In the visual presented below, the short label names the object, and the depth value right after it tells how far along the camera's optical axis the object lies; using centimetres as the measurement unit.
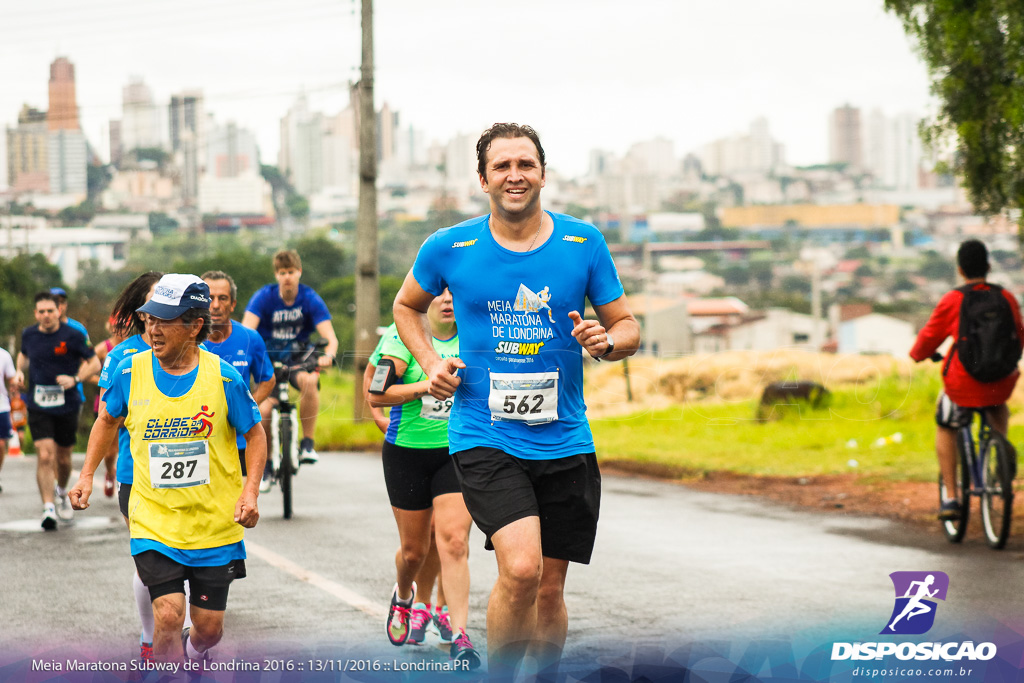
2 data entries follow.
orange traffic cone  1801
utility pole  2209
